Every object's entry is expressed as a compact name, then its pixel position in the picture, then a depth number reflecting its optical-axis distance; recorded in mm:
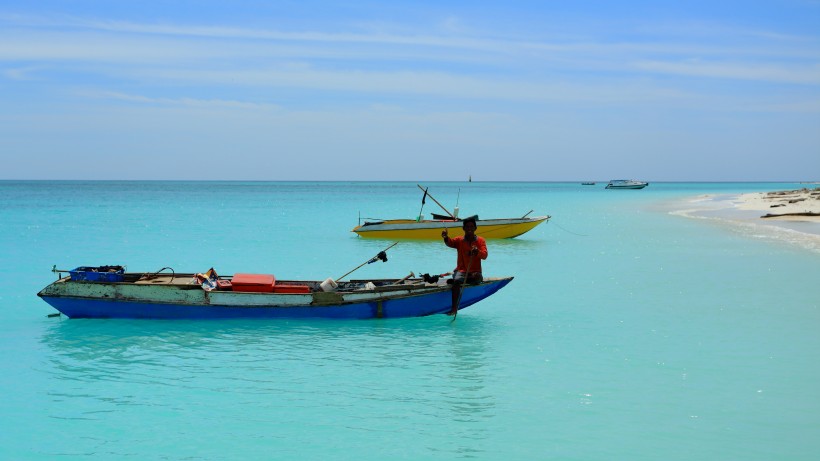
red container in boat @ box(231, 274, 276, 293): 15758
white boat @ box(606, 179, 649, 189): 171300
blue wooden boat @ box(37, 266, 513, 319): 15547
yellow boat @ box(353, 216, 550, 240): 34203
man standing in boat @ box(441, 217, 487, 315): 15422
